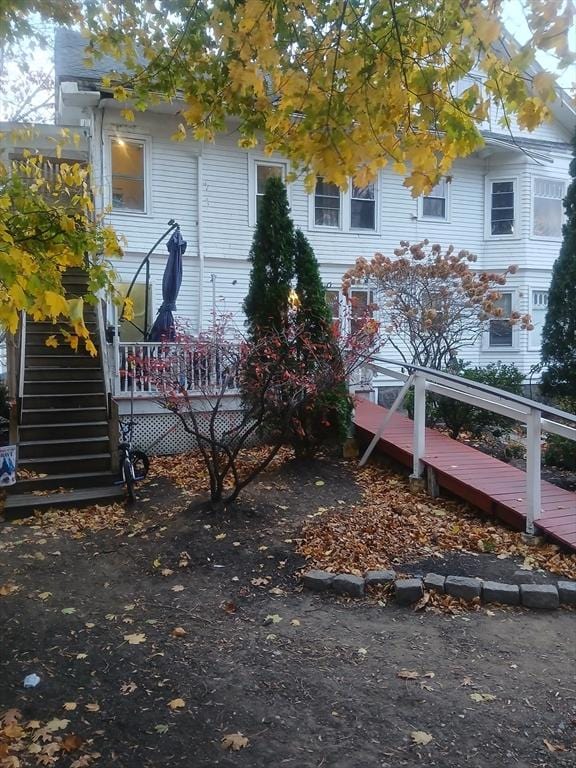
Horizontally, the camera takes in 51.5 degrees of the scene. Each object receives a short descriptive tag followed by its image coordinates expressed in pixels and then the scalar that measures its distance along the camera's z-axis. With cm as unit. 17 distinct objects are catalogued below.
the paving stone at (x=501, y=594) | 451
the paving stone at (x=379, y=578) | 471
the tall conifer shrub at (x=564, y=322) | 959
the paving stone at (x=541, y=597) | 446
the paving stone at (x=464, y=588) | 454
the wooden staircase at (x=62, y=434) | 718
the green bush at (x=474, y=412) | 886
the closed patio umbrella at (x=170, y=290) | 993
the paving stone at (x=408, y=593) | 453
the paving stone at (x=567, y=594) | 449
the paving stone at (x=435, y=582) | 460
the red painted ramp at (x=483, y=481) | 570
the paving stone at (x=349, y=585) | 464
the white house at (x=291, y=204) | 1334
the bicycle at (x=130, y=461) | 697
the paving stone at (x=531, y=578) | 479
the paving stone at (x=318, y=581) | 473
